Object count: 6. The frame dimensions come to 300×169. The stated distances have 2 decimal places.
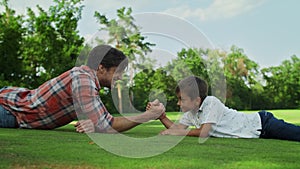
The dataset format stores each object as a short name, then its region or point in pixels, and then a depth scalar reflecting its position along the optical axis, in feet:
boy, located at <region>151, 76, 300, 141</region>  13.64
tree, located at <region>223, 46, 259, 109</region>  132.05
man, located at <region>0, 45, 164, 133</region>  13.17
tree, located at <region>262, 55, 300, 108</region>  144.97
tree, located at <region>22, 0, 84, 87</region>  90.62
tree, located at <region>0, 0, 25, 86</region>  85.61
